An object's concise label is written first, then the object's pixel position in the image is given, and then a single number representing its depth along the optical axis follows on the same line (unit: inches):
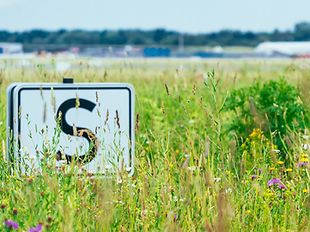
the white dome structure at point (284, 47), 4214.5
